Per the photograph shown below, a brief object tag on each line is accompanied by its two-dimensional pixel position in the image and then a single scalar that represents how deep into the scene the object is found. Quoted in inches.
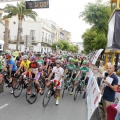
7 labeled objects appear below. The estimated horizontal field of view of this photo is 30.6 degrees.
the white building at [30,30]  2235.2
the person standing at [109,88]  232.8
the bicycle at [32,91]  354.0
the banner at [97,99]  202.8
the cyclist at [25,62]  404.0
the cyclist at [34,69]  373.2
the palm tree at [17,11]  1435.8
